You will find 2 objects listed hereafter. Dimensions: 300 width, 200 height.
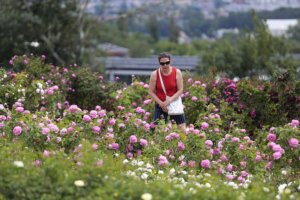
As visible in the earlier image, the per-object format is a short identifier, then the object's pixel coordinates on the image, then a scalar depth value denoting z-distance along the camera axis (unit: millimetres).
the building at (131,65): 71480
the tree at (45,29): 56934
